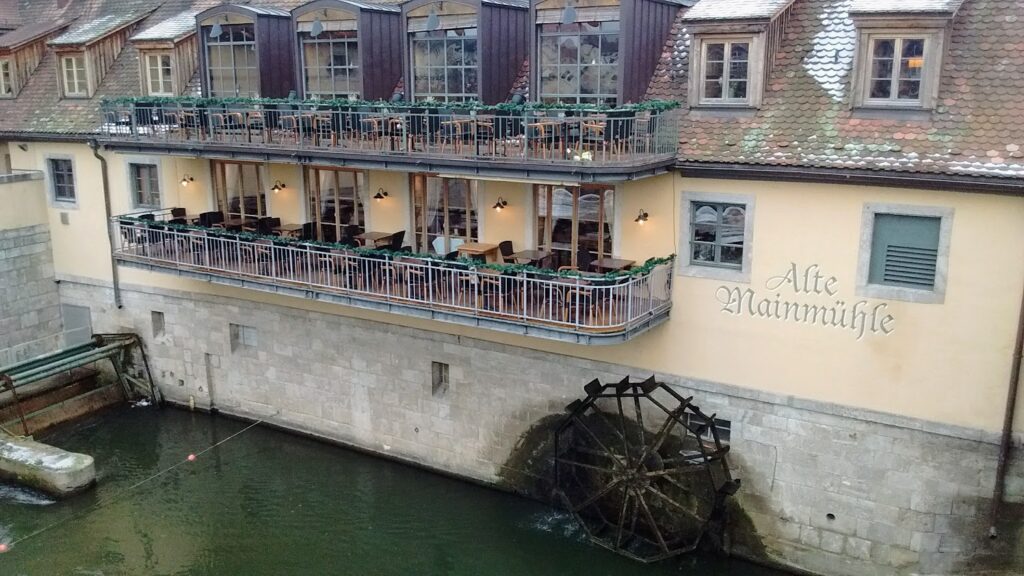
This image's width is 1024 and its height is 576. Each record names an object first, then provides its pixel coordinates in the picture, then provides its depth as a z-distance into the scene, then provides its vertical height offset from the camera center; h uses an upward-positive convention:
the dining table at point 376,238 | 19.05 -2.34
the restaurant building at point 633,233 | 14.03 -2.02
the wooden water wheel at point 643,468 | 16.20 -6.29
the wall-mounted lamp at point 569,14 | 16.48 +2.02
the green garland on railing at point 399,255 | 15.33 -2.41
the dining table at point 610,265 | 16.45 -2.51
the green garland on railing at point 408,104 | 14.97 +0.39
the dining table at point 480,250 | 17.53 -2.40
